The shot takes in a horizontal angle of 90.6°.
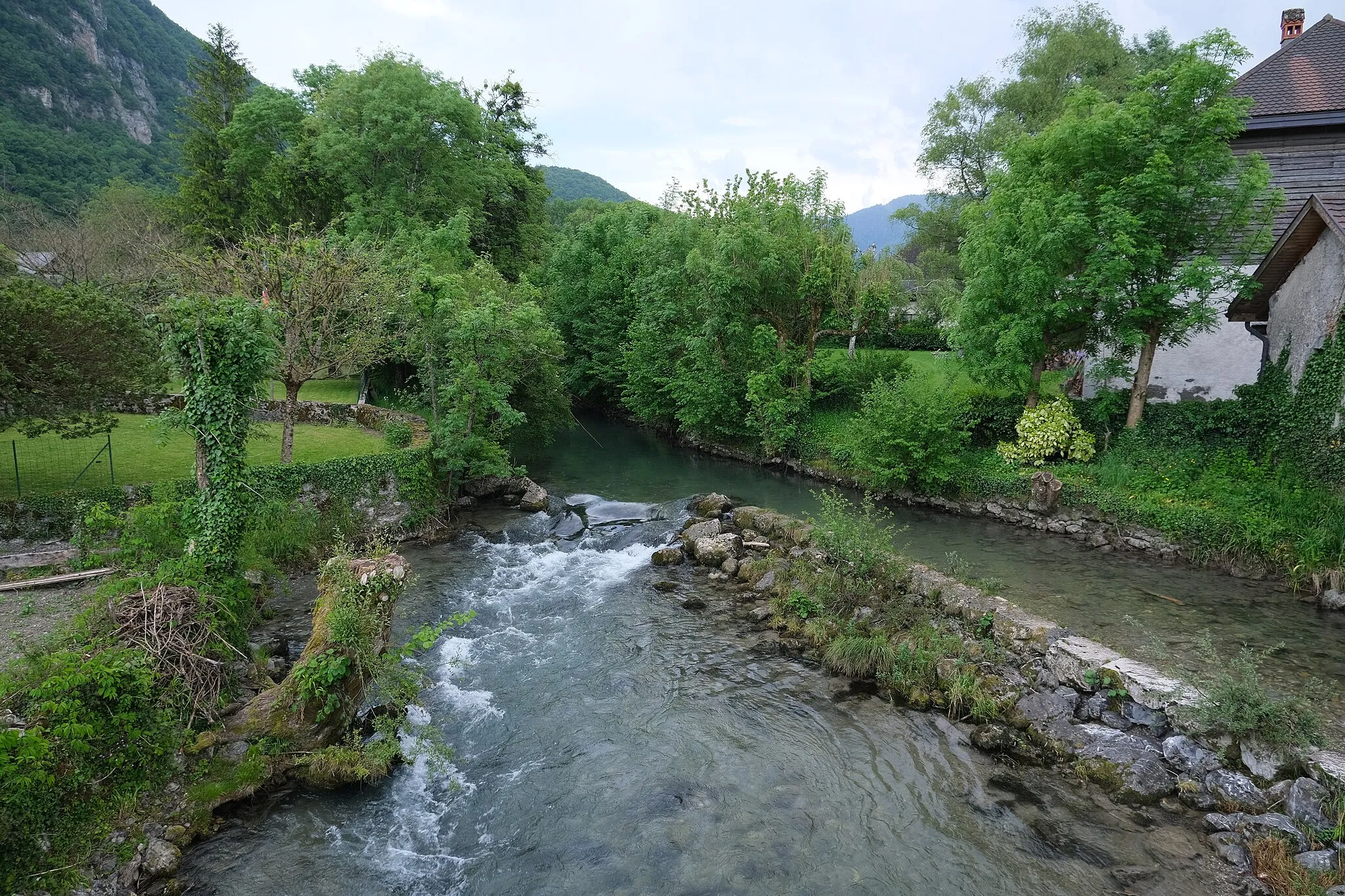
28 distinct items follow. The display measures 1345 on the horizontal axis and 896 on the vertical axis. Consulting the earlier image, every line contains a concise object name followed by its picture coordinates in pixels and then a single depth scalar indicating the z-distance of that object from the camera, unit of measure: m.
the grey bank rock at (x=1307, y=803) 7.62
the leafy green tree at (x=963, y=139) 34.31
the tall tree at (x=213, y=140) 35.41
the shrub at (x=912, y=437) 20.39
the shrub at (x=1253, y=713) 8.38
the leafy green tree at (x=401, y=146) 28.67
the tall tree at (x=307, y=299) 17.23
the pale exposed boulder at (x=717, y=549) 16.84
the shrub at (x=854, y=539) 13.80
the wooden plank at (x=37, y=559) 11.83
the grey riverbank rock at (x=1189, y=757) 8.71
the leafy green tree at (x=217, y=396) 10.30
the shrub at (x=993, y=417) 22.11
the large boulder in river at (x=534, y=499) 20.45
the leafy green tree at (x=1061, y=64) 31.14
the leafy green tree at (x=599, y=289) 33.53
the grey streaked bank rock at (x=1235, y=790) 8.16
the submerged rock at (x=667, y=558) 17.25
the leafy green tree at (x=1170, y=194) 17.17
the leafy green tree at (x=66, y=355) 11.55
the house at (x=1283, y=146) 20.73
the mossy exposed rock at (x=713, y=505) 19.91
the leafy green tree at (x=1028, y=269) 18.62
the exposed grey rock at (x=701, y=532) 17.94
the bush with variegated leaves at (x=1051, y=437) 20.05
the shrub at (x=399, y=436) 19.75
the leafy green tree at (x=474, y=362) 18.83
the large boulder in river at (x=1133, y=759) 8.67
